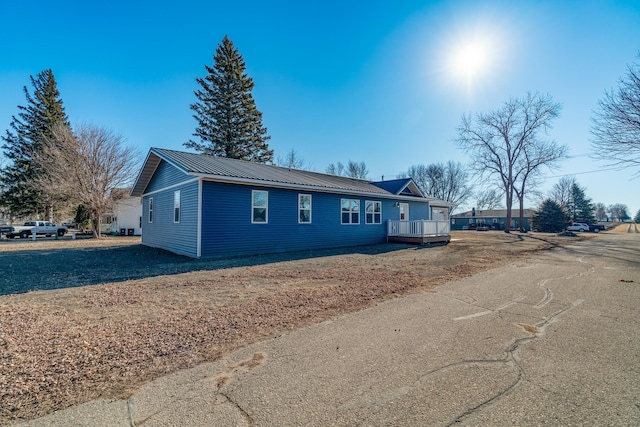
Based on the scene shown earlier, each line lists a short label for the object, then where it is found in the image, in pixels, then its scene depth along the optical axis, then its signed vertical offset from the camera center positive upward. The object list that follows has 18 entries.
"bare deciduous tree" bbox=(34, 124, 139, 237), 20.98 +4.23
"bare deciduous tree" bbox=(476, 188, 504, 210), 57.19 +4.79
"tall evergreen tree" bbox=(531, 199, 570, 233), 38.88 +1.03
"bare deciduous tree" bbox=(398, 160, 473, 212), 52.56 +7.73
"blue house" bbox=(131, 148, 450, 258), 11.13 +0.71
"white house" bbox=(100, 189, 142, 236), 27.49 +0.55
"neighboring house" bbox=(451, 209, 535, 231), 58.70 +1.53
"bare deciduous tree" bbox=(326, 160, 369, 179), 51.50 +9.90
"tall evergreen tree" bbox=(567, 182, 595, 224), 60.22 +4.12
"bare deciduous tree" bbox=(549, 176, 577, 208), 64.25 +7.64
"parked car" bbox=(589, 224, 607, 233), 50.41 -0.38
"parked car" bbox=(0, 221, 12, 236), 22.98 -0.36
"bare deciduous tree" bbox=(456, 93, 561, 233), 33.34 +9.16
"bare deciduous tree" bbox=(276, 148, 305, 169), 43.06 +9.67
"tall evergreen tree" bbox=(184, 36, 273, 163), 30.12 +11.76
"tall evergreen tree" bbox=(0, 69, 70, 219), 31.08 +7.89
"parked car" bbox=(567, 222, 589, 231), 50.25 -0.22
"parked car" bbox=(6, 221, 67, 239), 23.31 -0.44
